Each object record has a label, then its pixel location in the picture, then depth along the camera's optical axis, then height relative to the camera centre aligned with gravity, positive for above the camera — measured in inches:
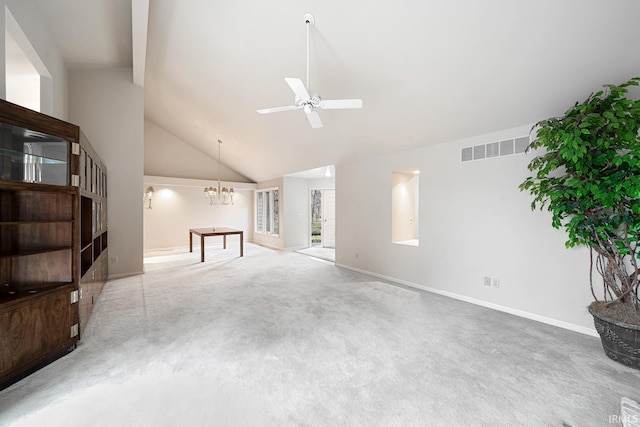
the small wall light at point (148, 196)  312.5 +20.2
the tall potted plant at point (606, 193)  88.0 +7.0
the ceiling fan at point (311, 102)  97.3 +40.3
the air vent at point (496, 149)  132.0 +33.0
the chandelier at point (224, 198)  341.1 +21.3
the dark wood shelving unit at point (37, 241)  78.9 -9.5
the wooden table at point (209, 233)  264.0 -18.8
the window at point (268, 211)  352.1 +3.6
